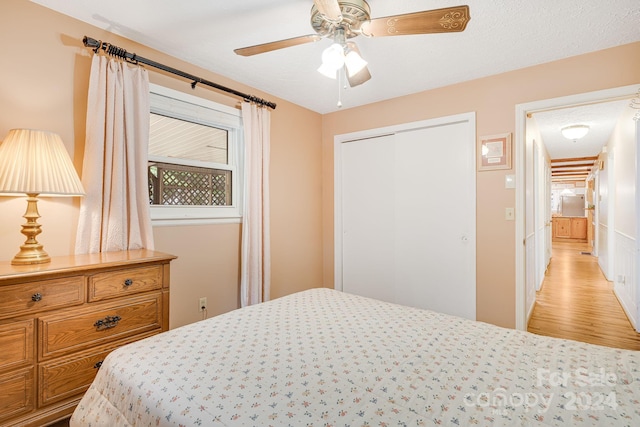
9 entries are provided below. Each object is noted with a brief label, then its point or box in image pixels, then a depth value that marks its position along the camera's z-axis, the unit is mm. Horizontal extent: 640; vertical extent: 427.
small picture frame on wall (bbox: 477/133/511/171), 2628
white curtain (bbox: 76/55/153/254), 1882
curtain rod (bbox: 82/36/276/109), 1908
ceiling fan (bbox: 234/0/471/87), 1319
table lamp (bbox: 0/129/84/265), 1453
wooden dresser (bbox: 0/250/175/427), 1359
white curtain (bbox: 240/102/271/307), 2779
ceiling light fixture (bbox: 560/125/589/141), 3977
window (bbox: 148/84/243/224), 2379
